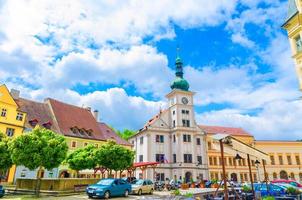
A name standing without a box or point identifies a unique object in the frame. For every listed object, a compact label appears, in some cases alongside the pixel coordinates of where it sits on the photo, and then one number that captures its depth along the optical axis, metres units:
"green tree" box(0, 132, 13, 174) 26.41
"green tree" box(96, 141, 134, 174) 30.75
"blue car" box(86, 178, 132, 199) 20.81
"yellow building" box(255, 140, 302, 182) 64.12
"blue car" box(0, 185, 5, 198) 21.78
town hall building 52.34
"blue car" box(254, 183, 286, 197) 18.94
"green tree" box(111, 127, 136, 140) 76.41
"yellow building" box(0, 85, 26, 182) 34.84
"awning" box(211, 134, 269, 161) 10.01
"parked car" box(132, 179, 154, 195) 26.44
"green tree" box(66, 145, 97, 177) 31.35
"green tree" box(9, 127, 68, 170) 22.27
